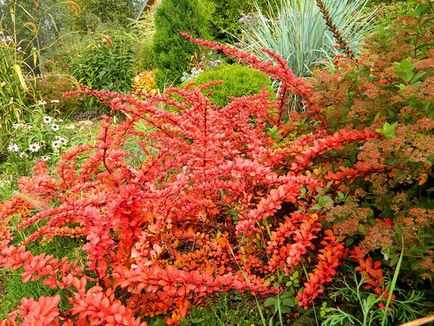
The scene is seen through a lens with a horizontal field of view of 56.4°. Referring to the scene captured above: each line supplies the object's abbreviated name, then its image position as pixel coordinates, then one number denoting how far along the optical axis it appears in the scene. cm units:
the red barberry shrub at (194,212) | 147
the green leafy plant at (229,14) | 891
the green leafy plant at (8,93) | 514
